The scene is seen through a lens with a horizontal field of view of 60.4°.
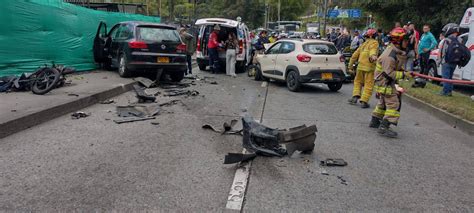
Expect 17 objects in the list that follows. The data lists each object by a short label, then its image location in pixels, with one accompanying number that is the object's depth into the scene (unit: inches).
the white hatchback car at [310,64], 441.4
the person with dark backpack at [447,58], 398.6
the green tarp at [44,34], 381.1
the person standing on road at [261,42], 726.5
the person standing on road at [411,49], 546.6
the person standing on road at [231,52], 596.1
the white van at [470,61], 456.2
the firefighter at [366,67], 370.9
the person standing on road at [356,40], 699.2
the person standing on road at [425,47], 535.2
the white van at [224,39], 621.3
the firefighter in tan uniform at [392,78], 262.4
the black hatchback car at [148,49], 445.7
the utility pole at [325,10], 1273.7
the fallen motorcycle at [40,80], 349.7
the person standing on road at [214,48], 602.5
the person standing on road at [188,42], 575.5
